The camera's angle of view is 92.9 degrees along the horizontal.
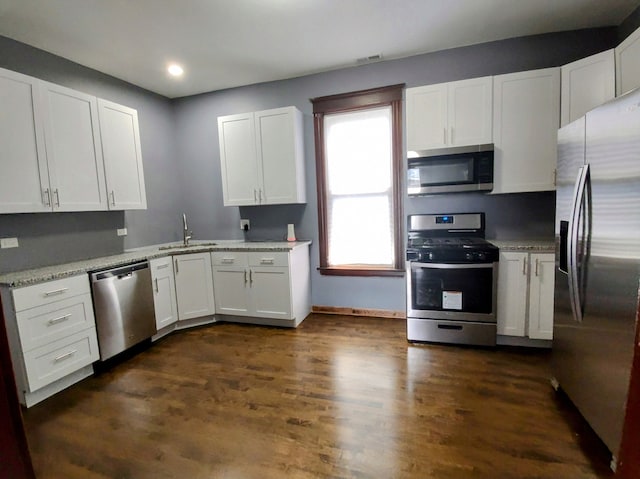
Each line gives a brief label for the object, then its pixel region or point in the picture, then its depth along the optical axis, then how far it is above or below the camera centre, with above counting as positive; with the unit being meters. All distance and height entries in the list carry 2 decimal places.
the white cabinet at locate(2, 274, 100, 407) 2.08 -0.84
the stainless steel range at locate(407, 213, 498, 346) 2.70 -0.79
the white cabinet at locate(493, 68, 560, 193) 2.64 +0.65
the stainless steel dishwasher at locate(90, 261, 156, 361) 2.59 -0.80
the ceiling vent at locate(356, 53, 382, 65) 3.20 +1.59
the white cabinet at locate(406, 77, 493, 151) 2.80 +0.86
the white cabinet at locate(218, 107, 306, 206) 3.44 +0.64
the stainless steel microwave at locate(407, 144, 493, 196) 2.80 +0.33
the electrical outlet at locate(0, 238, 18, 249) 2.44 -0.16
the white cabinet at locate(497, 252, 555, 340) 2.56 -0.79
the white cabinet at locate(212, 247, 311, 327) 3.32 -0.82
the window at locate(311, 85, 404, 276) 3.40 +0.33
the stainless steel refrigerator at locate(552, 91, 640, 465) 1.38 -0.29
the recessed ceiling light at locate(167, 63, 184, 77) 3.24 +1.59
